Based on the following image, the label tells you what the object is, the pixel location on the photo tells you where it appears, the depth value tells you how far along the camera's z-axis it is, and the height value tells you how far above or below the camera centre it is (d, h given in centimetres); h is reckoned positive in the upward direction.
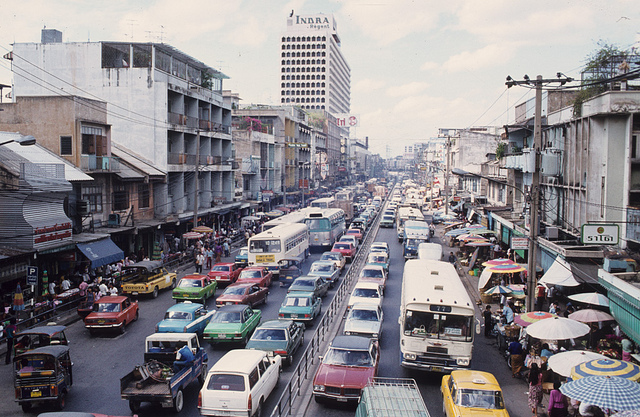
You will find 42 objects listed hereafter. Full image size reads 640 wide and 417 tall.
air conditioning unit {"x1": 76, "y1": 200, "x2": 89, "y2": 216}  3164 -182
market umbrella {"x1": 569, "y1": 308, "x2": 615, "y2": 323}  1817 -446
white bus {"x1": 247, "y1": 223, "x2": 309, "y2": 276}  3409 -444
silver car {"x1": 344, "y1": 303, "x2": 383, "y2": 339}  1961 -527
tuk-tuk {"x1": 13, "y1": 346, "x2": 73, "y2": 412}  1451 -542
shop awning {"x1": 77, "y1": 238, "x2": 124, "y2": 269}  2886 -417
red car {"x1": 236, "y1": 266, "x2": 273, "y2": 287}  2861 -526
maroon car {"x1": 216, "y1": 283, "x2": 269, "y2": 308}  2455 -538
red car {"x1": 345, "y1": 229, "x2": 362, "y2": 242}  4883 -482
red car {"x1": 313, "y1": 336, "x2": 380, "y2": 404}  1426 -522
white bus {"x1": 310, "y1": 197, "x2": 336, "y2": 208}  6462 -288
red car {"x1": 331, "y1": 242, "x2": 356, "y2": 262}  3962 -508
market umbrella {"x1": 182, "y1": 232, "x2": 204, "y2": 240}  3828 -408
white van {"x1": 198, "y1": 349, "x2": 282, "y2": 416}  1327 -520
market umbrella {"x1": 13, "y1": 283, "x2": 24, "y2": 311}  2241 -521
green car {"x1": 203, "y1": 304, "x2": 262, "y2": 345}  1955 -537
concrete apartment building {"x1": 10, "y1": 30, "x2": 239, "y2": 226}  4431 +720
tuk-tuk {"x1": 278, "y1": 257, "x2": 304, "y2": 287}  3250 -563
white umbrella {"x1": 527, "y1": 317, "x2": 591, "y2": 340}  1631 -445
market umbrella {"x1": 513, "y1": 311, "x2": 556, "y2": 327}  1861 -463
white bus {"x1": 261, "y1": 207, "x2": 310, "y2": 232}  4281 -338
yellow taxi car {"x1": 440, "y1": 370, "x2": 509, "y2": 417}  1276 -514
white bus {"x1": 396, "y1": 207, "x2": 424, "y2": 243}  5275 -363
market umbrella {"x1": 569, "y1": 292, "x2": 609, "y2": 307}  1936 -417
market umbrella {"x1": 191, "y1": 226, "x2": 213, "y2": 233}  3988 -384
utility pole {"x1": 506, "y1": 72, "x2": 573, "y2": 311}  1967 -48
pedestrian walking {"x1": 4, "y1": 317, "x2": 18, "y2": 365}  1867 -566
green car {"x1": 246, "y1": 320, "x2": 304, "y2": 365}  1758 -523
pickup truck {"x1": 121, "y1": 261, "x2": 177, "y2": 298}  2850 -554
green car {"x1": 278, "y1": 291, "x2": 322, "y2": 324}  2272 -541
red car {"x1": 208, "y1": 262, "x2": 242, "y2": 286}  3159 -559
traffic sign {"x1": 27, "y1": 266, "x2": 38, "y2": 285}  2344 -428
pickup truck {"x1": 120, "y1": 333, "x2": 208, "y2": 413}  1383 -531
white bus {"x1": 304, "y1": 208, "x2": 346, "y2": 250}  4694 -430
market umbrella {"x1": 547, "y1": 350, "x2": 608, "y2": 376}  1408 -465
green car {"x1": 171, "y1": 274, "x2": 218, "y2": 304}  2664 -549
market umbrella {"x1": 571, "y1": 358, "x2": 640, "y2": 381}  1301 -447
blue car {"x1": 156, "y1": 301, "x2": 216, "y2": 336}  2017 -544
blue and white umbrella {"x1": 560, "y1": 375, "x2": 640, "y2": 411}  1108 -436
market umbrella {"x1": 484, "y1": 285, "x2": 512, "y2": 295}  2481 -494
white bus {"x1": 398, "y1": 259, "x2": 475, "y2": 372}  1628 -456
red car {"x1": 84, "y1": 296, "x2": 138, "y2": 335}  2173 -558
